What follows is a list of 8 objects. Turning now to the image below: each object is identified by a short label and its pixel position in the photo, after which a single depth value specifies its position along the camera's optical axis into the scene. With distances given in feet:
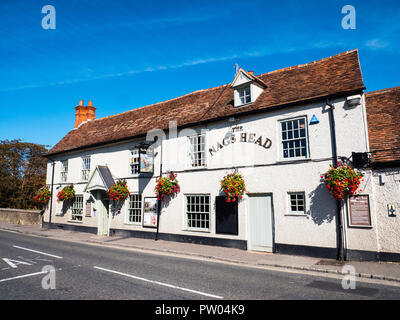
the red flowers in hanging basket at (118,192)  56.08
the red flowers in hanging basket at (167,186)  48.73
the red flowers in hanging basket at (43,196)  74.49
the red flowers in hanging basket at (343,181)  31.96
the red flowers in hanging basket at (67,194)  68.13
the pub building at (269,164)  33.19
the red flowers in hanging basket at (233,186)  40.91
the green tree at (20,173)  113.50
